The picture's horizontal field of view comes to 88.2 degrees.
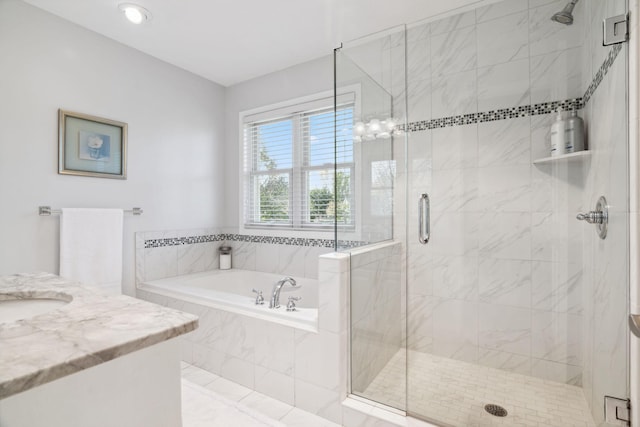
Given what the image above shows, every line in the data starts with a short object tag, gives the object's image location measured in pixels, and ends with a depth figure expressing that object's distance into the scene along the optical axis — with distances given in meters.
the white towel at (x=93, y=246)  2.33
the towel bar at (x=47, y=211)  2.25
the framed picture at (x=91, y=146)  2.39
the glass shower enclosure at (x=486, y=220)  1.55
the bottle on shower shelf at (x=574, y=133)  1.69
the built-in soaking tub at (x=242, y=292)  2.05
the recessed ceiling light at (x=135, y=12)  2.23
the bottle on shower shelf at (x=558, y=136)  1.75
